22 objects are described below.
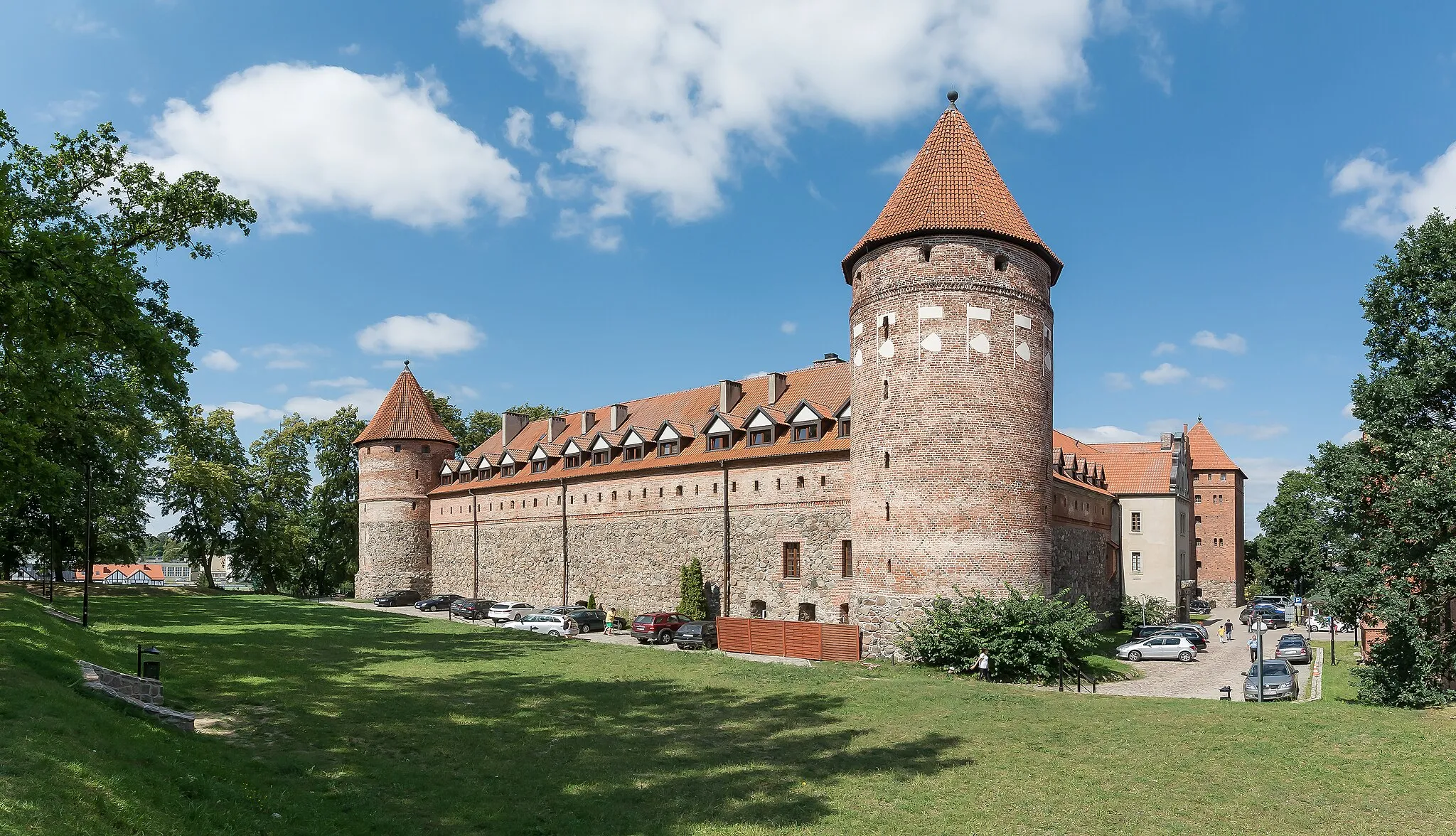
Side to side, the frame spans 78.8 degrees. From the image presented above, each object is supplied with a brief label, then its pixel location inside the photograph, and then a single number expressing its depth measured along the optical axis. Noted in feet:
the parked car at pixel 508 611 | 131.64
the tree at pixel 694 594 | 120.16
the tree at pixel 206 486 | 169.37
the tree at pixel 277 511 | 191.62
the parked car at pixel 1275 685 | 75.92
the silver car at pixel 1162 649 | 108.06
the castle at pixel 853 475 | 85.30
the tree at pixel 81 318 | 39.19
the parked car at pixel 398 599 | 167.53
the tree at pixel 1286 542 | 200.54
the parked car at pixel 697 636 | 103.96
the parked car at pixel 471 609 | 140.05
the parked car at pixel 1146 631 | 116.03
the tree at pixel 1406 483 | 58.85
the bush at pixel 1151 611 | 137.90
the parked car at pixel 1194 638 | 111.14
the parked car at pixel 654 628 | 108.68
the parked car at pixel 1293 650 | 106.52
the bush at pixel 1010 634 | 77.41
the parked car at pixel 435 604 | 156.35
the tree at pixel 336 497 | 203.00
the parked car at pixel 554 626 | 118.42
